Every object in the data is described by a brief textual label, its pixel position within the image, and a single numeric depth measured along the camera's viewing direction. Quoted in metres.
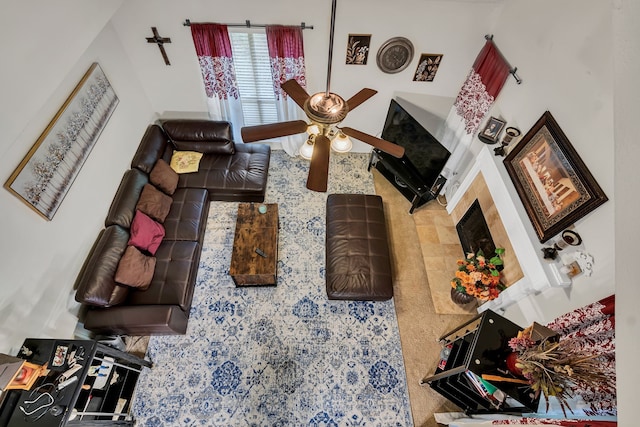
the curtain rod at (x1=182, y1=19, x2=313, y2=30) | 3.54
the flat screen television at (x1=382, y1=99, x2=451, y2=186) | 3.84
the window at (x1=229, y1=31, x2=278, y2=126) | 3.82
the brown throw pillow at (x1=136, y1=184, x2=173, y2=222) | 3.67
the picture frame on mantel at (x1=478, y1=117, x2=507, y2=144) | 3.40
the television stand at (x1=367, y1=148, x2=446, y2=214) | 4.20
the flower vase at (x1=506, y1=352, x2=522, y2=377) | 2.19
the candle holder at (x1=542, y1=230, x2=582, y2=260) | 2.36
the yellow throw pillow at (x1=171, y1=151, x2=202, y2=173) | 4.34
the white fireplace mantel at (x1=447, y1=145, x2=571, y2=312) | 2.63
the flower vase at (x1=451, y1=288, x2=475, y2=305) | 3.61
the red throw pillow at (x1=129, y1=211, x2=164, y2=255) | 3.43
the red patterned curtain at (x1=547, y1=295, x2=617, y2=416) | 1.82
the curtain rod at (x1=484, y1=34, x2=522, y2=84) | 3.12
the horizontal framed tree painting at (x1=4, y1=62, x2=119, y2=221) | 2.58
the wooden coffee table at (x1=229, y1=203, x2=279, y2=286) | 3.50
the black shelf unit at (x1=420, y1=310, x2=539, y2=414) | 2.19
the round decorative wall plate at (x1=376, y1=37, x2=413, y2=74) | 3.73
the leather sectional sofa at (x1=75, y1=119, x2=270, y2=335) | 3.00
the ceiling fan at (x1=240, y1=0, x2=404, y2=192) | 1.73
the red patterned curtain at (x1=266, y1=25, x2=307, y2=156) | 3.64
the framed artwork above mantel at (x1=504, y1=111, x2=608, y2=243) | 2.30
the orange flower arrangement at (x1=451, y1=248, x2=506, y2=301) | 3.23
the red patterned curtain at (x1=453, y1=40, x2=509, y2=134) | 3.42
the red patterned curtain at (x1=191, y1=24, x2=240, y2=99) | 3.63
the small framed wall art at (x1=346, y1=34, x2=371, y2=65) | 3.68
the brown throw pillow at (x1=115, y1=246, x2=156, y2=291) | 3.11
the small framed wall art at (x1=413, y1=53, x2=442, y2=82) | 3.87
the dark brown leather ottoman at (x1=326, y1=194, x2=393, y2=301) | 3.50
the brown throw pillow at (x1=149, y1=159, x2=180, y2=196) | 3.95
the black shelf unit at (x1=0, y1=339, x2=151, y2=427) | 2.12
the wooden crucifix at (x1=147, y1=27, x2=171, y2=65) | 3.62
